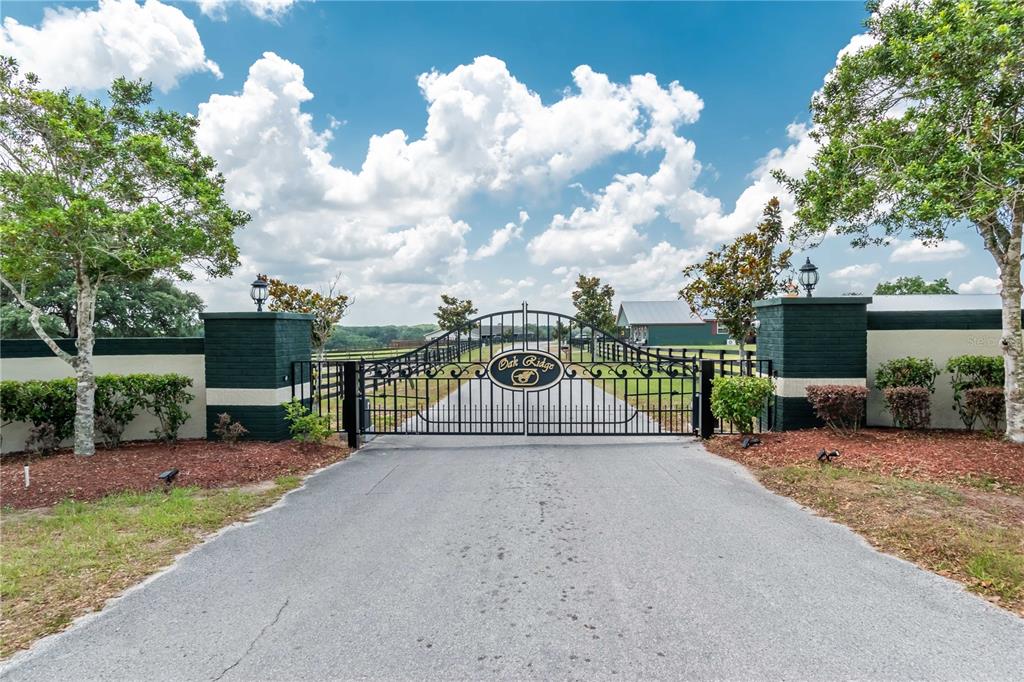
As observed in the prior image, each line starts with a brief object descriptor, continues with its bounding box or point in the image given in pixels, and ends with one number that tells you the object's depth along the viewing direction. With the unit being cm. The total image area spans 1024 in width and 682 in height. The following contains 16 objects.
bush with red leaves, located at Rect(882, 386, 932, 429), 707
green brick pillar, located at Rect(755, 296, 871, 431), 755
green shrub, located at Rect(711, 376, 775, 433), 727
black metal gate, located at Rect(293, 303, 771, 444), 793
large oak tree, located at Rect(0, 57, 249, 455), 569
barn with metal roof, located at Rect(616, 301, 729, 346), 4922
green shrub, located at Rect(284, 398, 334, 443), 741
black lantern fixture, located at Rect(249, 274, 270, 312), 838
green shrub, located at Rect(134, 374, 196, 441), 732
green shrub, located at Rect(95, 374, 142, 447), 722
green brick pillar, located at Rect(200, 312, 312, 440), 745
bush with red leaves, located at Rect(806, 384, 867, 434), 703
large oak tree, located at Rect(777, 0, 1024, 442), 555
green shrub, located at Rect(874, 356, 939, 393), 741
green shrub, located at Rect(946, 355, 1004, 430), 729
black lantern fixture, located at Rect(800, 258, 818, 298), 823
